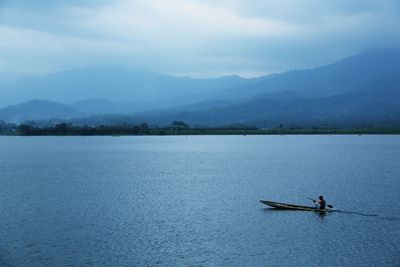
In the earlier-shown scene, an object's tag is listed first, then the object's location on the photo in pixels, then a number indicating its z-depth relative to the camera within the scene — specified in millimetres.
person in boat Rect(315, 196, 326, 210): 34081
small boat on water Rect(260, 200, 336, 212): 34875
